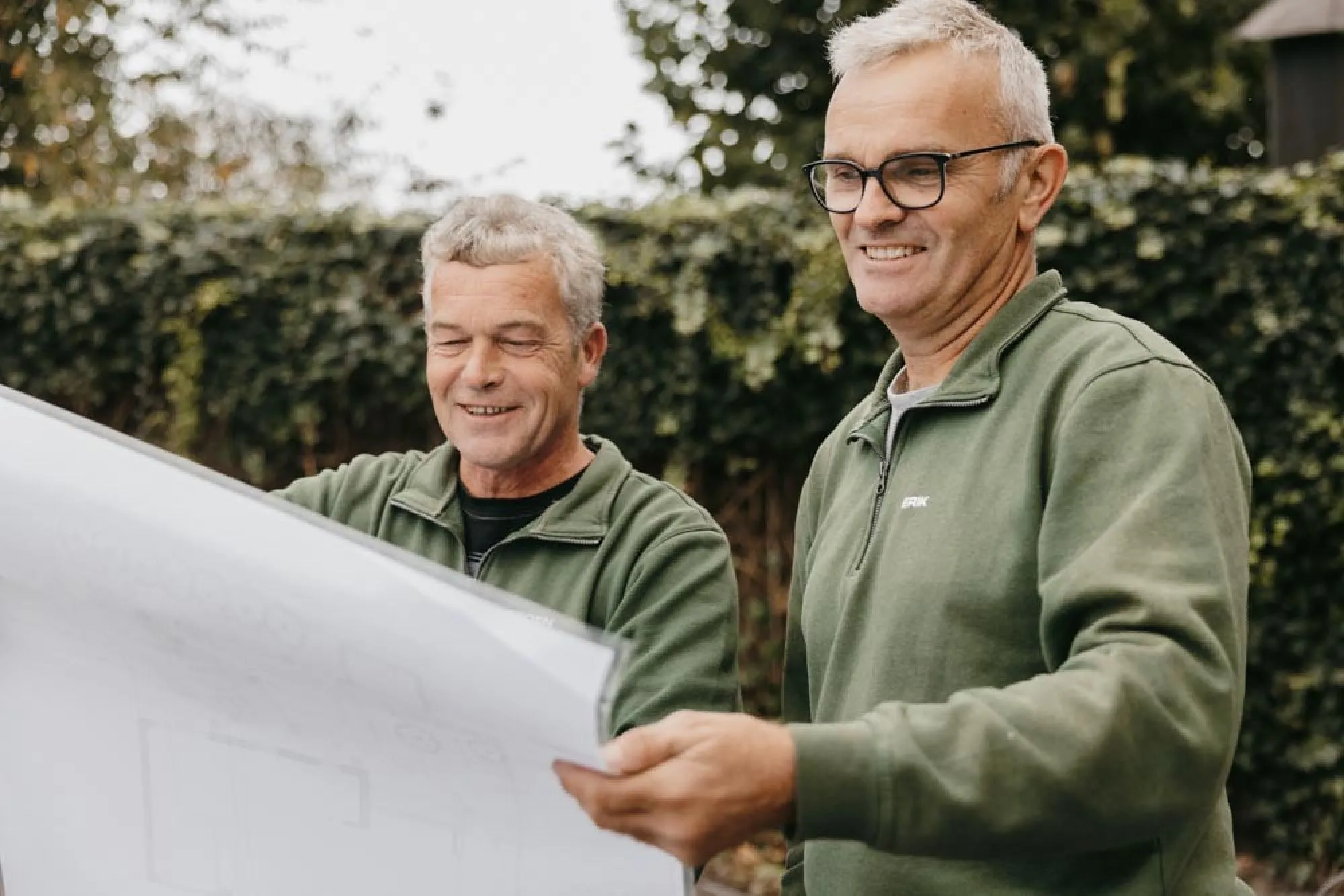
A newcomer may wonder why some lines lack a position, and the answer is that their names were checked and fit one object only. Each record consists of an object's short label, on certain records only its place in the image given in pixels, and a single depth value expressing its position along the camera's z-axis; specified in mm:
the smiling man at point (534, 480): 2307
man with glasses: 1379
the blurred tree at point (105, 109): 9258
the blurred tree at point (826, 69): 9773
